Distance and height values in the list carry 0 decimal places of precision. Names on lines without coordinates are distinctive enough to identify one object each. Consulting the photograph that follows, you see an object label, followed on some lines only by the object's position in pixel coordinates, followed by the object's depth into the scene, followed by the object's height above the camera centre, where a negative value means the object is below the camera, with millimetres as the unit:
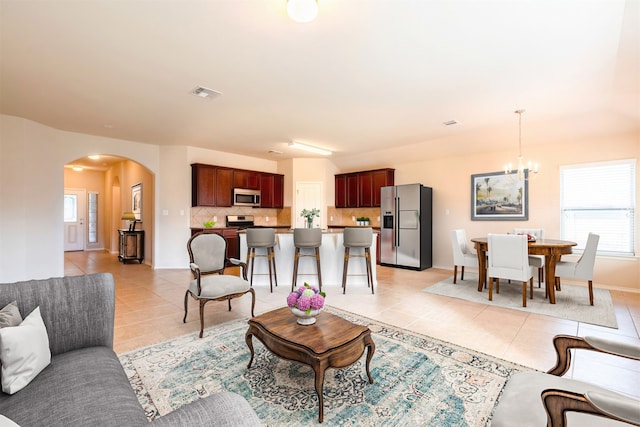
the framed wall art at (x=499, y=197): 5492 +324
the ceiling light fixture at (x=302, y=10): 1995 +1447
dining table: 3783 -532
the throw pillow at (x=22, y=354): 1215 -622
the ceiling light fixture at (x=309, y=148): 6059 +1465
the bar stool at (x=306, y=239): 4359 -381
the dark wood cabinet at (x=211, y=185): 6418 +665
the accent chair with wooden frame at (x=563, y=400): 883 -712
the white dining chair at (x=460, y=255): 4898 -719
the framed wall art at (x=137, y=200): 7516 +383
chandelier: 4295 +852
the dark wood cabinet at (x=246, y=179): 7055 +886
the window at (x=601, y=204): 4582 +144
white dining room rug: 3379 -1206
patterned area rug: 1695 -1177
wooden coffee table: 1692 -808
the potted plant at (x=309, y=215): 4895 -19
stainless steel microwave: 7039 +431
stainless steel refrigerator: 6270 -283
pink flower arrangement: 2006 -607
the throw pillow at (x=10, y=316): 1325 -480
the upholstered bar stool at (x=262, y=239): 4379 -380
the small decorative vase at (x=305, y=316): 2029 -731
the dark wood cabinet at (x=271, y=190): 7629 +641
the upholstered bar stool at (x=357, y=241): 4434 -422
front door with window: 9398 -141
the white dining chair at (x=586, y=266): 3750 -719
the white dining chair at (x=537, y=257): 4281 -673
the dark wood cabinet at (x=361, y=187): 7243 +716
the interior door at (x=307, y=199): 7785 +407
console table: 7176 -759
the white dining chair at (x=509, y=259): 3721 -614
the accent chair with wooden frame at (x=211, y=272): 2908 -688
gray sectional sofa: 899 -737
